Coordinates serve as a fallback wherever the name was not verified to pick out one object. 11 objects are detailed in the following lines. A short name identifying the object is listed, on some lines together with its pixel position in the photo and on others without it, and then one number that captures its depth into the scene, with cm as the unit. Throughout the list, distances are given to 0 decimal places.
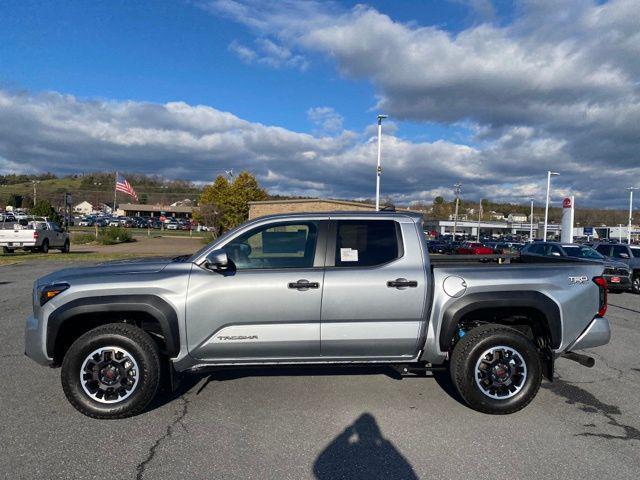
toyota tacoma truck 435
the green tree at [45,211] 5411
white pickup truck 2535
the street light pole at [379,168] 2898
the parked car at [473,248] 4162
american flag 3950
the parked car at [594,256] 1416
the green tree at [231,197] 4144
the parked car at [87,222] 8589
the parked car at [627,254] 1516
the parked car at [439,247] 4575
